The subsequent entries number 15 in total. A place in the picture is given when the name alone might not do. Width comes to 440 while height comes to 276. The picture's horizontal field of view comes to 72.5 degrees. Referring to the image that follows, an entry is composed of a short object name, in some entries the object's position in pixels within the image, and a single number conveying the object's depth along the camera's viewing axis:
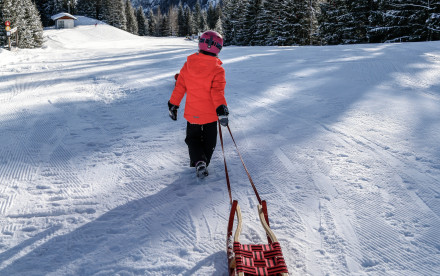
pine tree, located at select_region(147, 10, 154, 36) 87.06
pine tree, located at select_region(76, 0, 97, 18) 63.38
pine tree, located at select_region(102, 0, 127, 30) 61.91
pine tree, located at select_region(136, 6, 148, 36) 79.69
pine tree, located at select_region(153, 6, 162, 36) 87.94
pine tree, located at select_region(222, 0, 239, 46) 40.99
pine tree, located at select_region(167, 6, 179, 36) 85.38
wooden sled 2.09
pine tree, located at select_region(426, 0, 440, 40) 19.09
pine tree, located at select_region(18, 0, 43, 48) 36.09
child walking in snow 3.33
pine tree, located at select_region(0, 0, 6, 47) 34.21
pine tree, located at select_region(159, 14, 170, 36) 84.75
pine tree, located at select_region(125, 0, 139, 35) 70.75
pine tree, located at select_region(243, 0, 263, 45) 37.38
